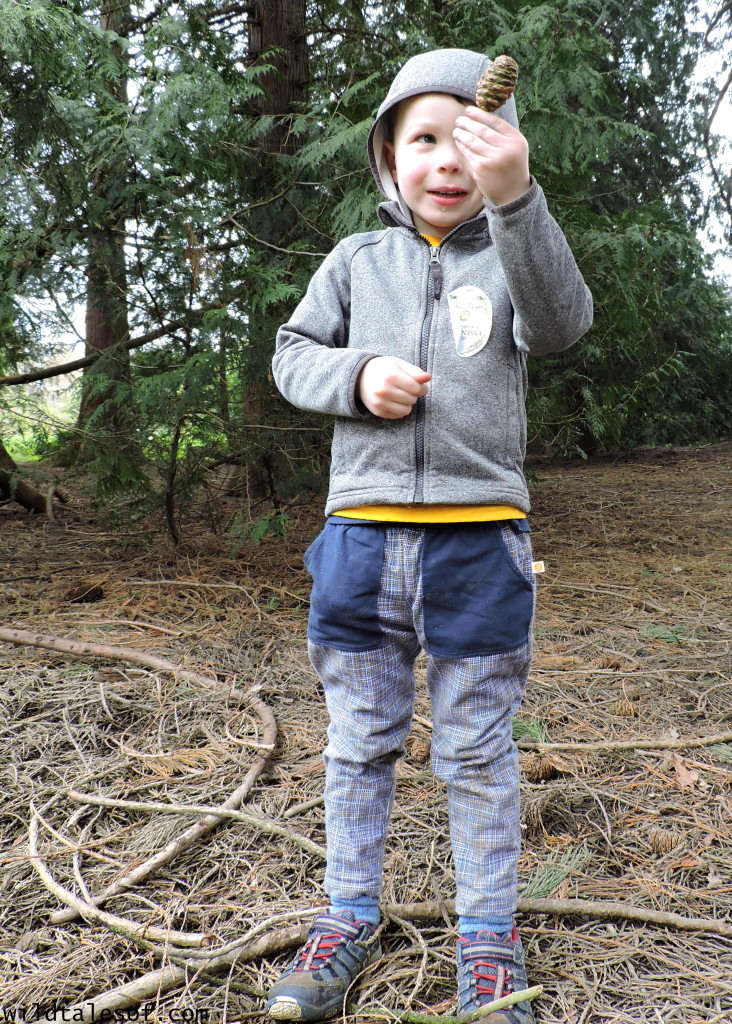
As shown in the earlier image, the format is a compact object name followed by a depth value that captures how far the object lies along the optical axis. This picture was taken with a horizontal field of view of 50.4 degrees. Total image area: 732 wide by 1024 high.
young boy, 1.48
